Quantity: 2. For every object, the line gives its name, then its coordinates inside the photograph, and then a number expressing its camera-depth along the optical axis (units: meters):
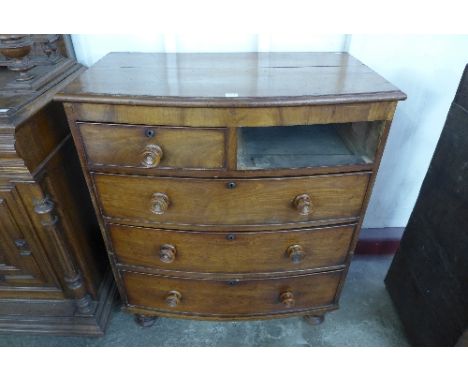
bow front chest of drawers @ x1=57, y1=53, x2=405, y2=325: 0.84
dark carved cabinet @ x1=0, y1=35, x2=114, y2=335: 0.95
